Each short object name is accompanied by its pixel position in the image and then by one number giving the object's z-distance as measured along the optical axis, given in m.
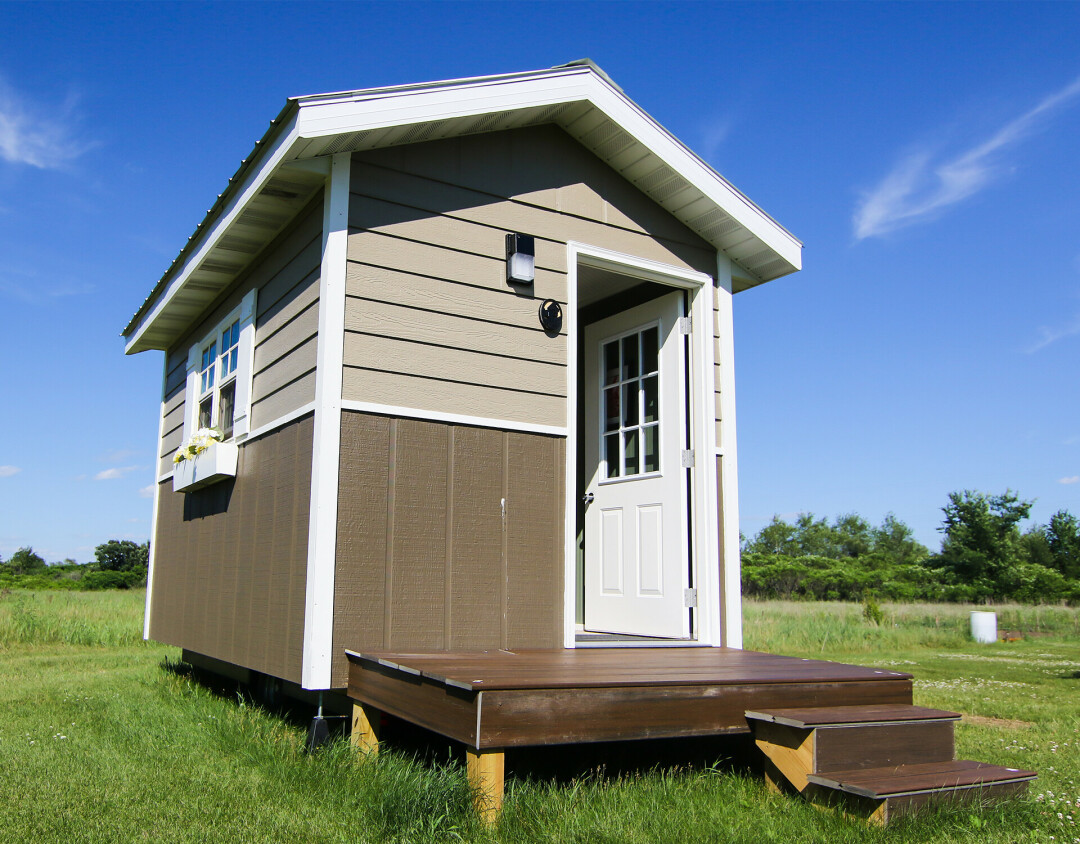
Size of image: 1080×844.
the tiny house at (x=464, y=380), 4.14
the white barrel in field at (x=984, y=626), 13.15
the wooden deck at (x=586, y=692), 2.88
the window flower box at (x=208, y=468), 5.43
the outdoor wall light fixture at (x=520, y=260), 4.70
